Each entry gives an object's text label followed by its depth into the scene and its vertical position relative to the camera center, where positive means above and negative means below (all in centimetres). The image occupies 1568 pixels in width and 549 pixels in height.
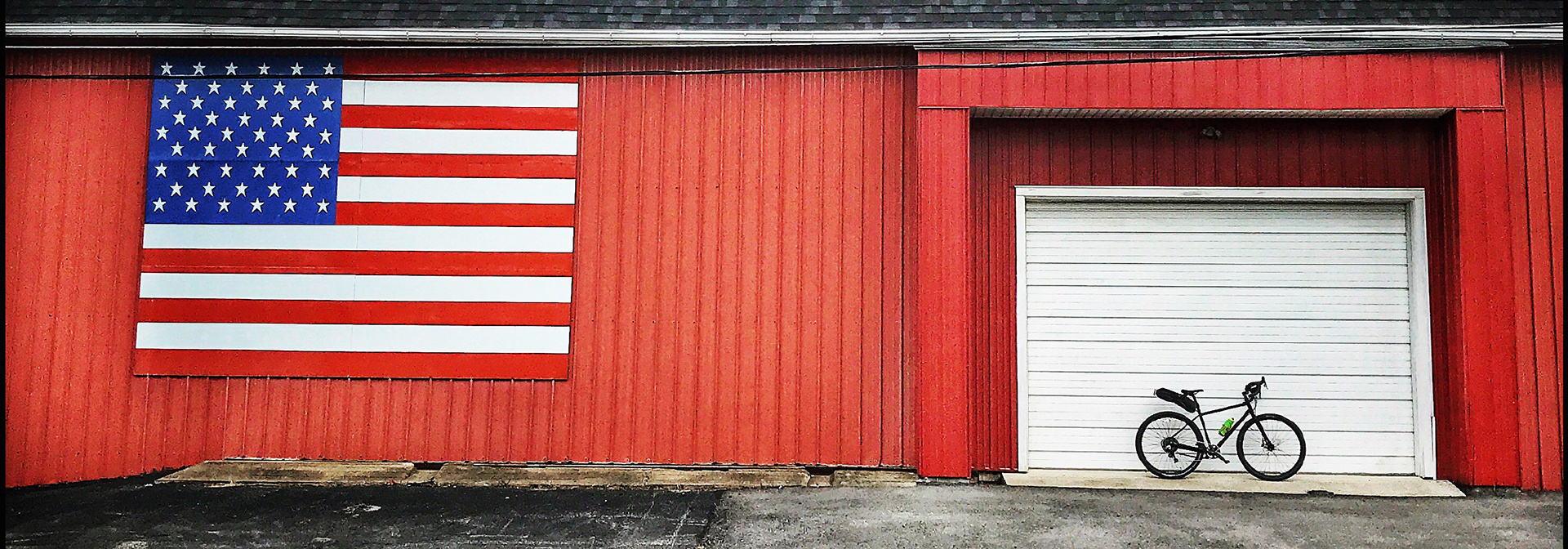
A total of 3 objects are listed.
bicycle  827 -101
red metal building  827 +83
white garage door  854 +5
